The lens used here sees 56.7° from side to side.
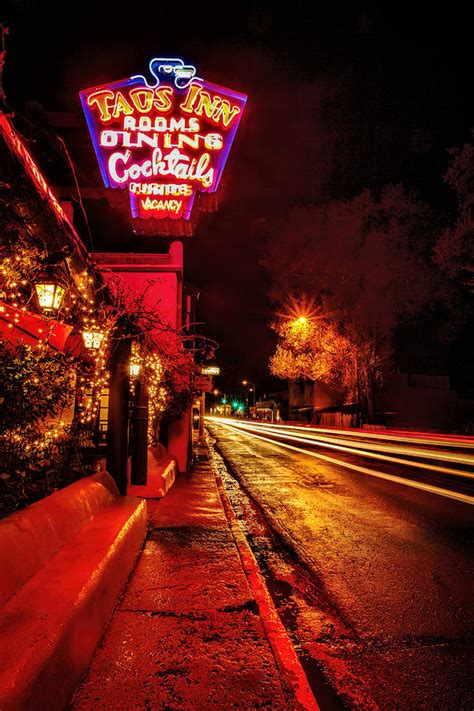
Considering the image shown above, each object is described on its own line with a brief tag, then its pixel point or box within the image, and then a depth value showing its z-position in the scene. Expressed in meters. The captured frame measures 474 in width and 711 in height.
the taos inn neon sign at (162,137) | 11.97
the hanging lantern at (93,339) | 7.07
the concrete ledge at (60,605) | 2.31
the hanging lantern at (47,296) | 5.57
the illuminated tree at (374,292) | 29.45
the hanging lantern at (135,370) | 9.38
